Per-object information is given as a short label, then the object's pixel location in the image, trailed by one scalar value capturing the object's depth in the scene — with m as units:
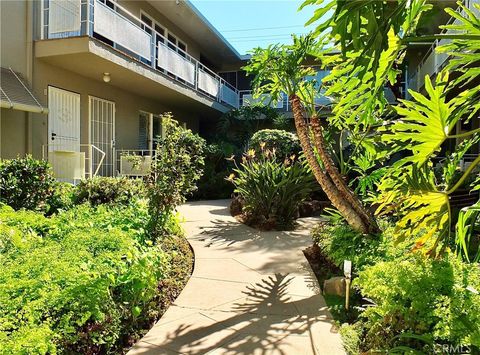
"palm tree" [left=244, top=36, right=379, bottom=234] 5.05
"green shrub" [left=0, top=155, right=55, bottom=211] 6.22
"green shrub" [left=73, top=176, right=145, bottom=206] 7.19
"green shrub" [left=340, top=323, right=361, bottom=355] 2.97
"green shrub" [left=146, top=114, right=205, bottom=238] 5.36
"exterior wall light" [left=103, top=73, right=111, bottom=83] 10.47
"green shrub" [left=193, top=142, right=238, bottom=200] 13.84
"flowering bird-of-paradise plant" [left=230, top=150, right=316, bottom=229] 8.02
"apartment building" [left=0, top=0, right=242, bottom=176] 8.52
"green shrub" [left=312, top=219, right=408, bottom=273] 4.15
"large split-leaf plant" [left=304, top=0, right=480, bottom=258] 1.93
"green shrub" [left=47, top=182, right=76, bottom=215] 6.88
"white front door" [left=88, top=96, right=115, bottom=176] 11.04
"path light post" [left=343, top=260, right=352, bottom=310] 3.57
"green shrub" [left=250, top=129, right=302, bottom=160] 11.42
